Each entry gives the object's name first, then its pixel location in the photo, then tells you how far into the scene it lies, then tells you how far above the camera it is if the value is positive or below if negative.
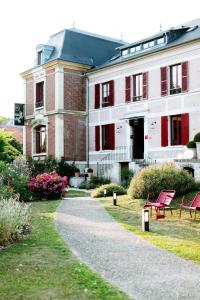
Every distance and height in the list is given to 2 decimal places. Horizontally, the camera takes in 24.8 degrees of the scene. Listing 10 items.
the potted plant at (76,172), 28.64 -1.16
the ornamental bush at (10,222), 9.04 -1.41
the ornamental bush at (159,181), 17.16 -1.07
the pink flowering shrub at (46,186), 20.12 -1.45
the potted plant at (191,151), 21.27 +0.11
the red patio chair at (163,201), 13.75 -1.50
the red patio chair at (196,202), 13.37 -1.44
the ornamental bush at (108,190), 20.83 -1.67
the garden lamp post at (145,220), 11.27 -1.66
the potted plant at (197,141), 20.62 +0.58
